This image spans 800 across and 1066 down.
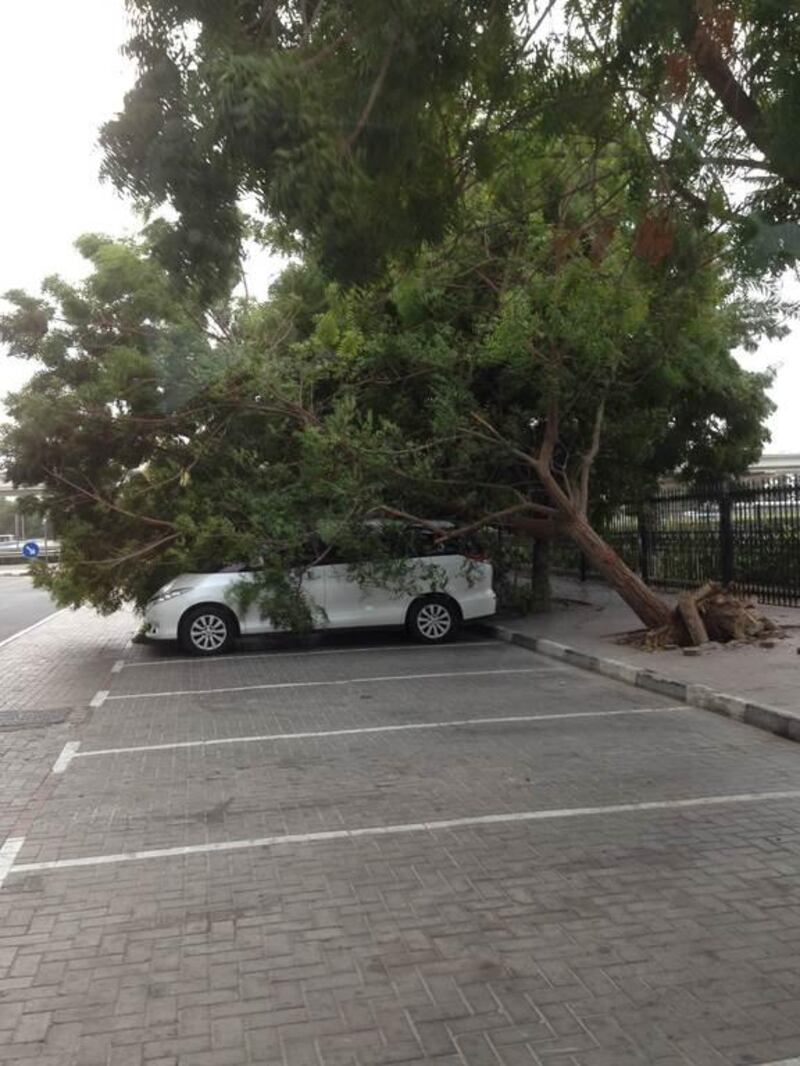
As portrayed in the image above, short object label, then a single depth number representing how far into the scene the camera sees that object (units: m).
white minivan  14.08
